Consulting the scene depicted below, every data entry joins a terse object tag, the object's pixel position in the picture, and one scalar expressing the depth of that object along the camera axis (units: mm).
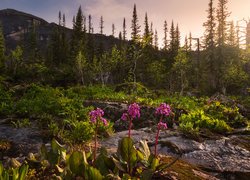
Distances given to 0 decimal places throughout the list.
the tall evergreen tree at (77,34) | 61691
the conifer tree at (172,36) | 63688
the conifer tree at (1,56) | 51894
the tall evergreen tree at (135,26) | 63656
